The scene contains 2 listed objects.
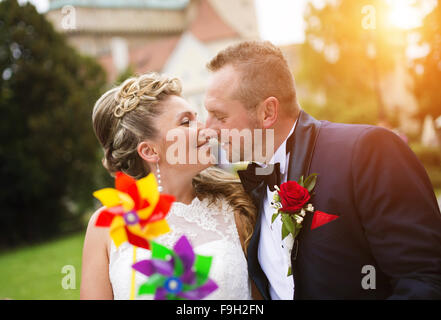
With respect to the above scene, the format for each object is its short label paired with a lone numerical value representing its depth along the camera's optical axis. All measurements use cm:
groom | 203
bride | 271
